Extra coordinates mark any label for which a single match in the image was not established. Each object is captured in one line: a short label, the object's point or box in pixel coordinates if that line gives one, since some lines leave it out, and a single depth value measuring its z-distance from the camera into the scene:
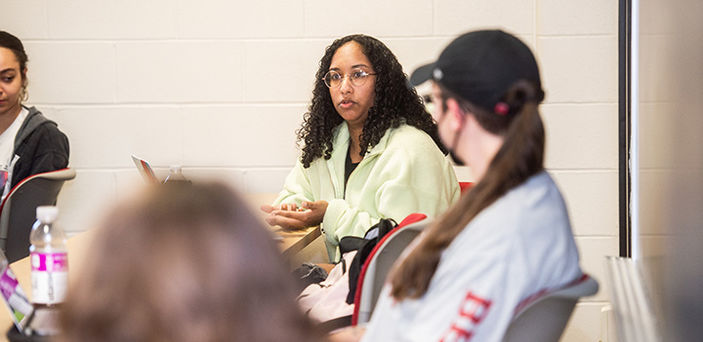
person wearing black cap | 3.06
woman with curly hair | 5.20
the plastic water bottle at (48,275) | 3.96
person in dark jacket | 5.48
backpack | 4.73
